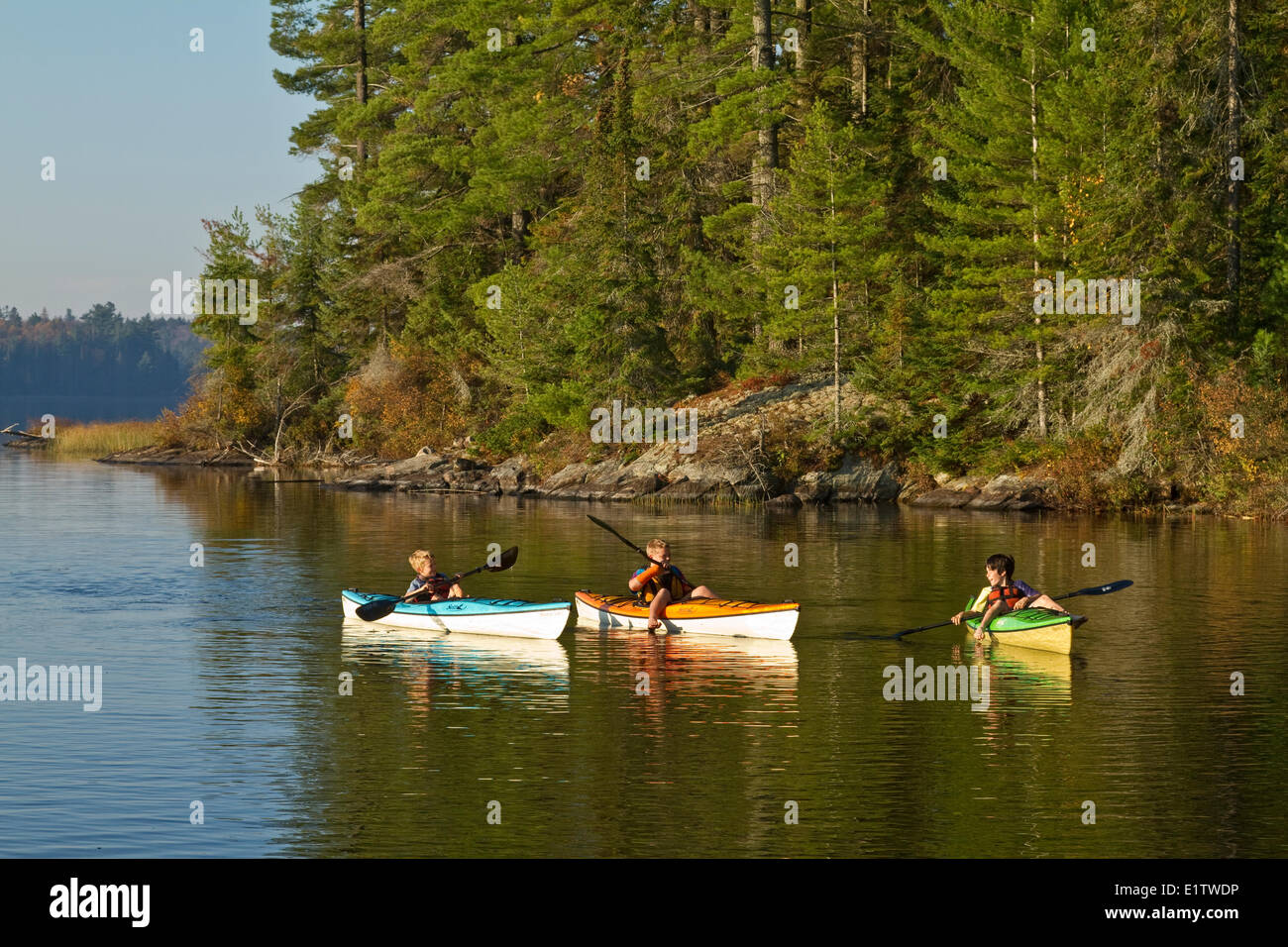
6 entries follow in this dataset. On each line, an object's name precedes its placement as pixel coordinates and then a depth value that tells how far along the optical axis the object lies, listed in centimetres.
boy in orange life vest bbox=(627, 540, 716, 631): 2331
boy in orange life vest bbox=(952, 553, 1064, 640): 2216
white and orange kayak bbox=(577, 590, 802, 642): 2233
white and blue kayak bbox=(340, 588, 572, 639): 2297
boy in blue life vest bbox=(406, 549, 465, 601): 2420
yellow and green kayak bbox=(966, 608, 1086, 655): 2125
